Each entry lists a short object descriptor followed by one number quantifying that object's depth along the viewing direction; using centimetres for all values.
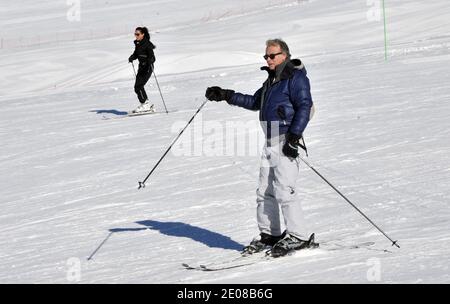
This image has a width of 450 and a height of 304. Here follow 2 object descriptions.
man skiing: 1257
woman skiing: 3222
